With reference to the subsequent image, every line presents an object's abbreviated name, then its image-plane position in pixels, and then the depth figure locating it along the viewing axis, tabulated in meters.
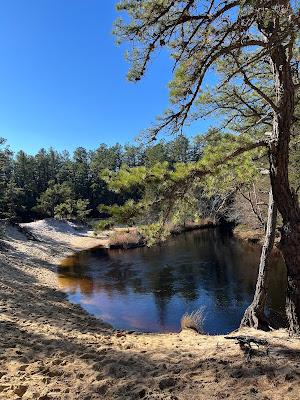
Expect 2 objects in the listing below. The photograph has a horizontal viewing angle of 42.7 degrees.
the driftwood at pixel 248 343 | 5.62
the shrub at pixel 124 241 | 35.66
